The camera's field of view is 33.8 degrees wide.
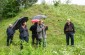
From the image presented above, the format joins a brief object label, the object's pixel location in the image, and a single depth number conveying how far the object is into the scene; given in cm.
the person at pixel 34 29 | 697
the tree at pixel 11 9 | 1217
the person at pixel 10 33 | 864
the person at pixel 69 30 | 733
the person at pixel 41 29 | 656
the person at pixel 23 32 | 653
